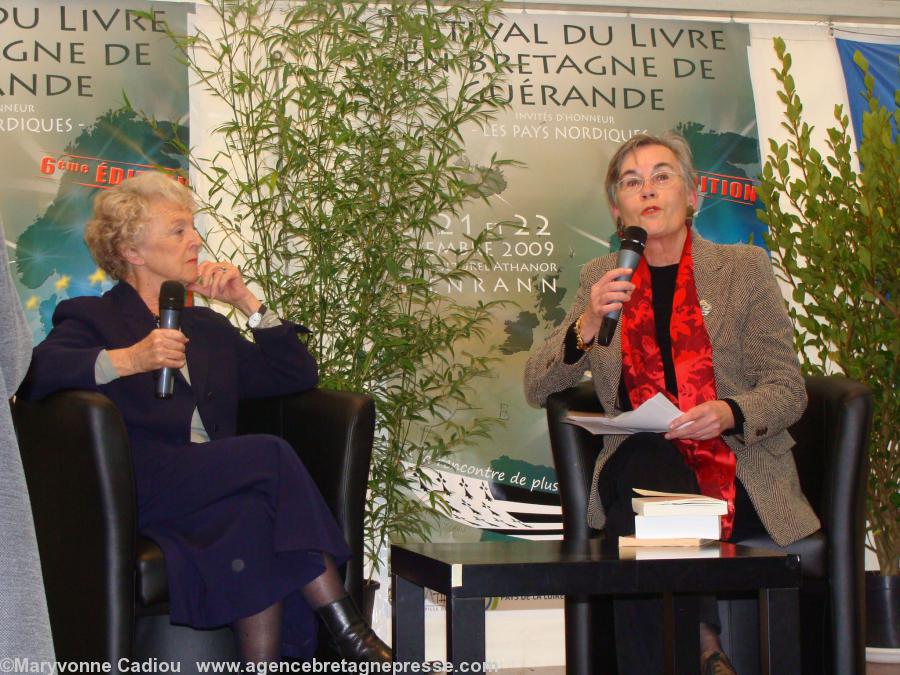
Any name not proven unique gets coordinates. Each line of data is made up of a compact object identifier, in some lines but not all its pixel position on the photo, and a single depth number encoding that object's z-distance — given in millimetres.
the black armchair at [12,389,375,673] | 2113
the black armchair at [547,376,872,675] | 2365
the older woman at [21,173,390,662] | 2252
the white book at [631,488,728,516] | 1922
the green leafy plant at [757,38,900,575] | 3377
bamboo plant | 3453
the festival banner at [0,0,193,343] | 3736
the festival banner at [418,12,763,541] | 4027
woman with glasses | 2377
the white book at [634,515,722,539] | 1938
